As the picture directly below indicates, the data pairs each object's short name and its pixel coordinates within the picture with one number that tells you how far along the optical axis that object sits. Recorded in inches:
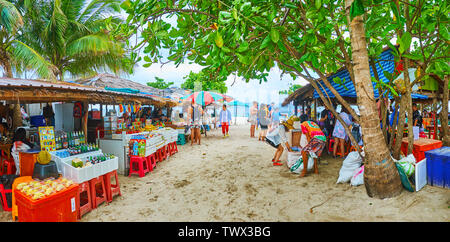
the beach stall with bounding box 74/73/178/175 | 214.7
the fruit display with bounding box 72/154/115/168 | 134.9
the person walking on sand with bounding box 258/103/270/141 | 412.8
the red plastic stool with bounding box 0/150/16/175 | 189.4
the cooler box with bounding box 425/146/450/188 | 127.5
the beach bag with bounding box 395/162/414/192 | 129.2
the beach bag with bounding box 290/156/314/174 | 198.1
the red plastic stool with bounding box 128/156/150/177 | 207.0
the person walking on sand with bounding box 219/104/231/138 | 479.5
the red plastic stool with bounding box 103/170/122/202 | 147.7
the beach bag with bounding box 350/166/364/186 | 150.6
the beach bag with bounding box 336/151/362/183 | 162.6
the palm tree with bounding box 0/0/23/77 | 252.4
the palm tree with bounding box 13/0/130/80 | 338.6
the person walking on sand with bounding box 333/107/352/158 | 242.1
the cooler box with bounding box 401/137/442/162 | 156.6
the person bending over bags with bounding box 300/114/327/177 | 187.5
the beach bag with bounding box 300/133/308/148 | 205.2
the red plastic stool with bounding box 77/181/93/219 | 130.1
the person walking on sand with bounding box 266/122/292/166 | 219.3
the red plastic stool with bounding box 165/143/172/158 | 295.0
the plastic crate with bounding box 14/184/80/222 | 100.4
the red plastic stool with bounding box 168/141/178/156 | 302.5
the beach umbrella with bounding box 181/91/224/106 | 454.6
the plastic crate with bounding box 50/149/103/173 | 141.4
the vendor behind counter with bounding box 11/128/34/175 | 165.1
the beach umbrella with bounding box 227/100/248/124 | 750.1
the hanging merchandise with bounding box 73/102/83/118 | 238.8
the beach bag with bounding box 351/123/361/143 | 256.3
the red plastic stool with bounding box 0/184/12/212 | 132.1
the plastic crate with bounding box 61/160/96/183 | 128.3
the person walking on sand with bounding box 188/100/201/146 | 391.5
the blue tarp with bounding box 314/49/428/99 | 243.9
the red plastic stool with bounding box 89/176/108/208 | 137.1
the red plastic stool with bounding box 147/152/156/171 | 225.1
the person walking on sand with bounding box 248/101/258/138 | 480.3
